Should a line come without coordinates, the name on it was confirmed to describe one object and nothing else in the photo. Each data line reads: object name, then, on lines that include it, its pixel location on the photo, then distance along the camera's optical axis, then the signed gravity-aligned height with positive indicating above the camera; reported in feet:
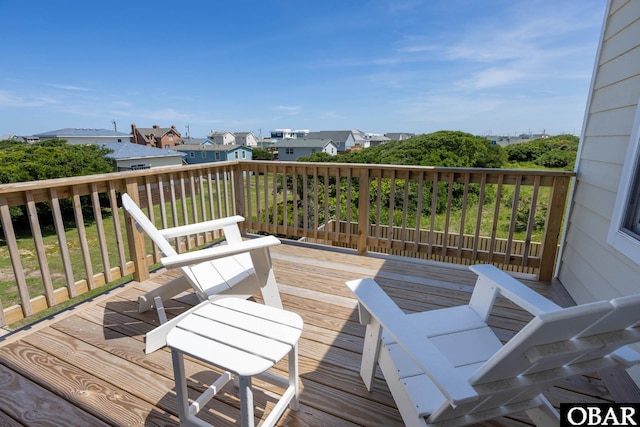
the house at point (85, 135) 96.48 +2.32
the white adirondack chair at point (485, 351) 2.45 -2.19
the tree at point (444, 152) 51.96 -1.76
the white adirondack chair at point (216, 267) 5.18 -2.67
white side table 3.36 -2.36
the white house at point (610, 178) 5.73 -0.77
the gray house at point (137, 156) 63.93 -3.01
